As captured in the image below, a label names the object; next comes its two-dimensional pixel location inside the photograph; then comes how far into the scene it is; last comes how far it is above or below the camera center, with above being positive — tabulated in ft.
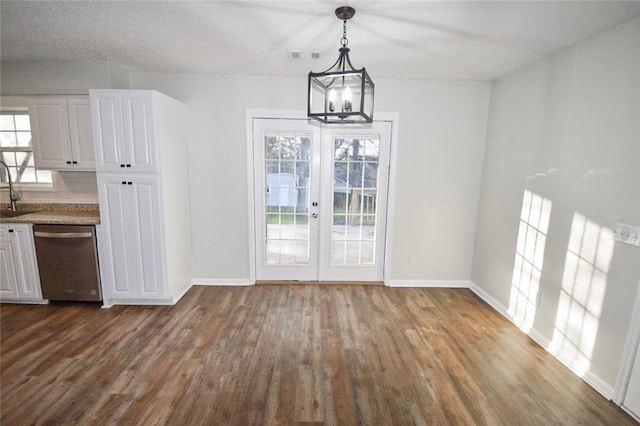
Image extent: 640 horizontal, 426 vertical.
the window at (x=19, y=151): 11.16 +0.26
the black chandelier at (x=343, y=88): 5.02 +1.48
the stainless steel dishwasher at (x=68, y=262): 9.82 -3.47
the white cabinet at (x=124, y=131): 9.27 +0.94
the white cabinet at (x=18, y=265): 9.84 -3.62
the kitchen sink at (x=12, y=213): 10.68 -2.03
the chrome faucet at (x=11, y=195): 10.97 -1.41
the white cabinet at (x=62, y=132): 10.08 +0.91
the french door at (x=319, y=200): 11.91 -1.41
